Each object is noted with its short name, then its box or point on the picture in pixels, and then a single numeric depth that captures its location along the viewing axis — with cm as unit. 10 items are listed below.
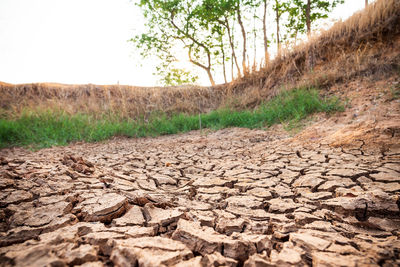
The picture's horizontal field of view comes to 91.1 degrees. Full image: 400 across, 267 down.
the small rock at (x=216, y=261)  72
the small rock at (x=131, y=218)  102
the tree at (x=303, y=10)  1034
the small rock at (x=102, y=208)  104
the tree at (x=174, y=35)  1153
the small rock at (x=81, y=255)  68
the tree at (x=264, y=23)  956
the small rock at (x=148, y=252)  70
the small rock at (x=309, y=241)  82
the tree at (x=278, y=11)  1013
